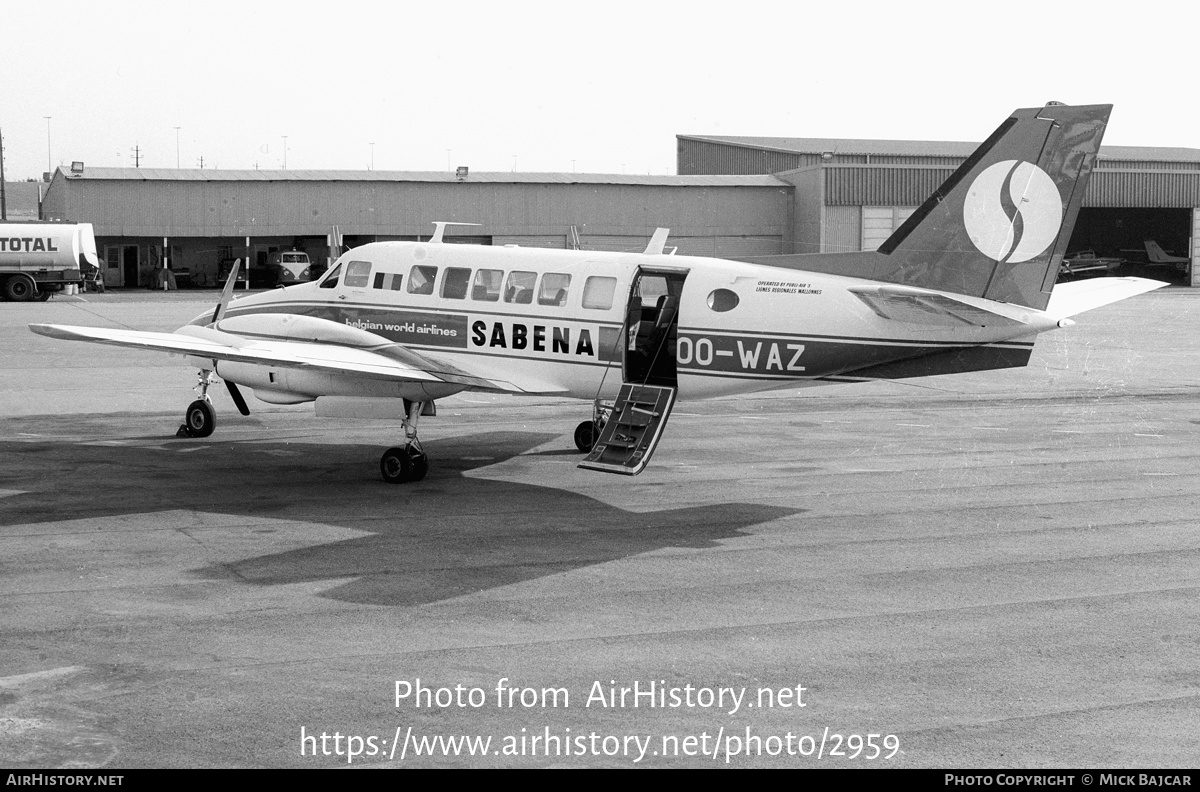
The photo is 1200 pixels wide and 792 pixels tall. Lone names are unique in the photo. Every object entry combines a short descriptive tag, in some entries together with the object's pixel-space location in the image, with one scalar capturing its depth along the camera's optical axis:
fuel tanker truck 60.00
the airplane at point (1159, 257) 85.50
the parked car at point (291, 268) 74.19
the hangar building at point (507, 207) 74.81
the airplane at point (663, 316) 15.74
